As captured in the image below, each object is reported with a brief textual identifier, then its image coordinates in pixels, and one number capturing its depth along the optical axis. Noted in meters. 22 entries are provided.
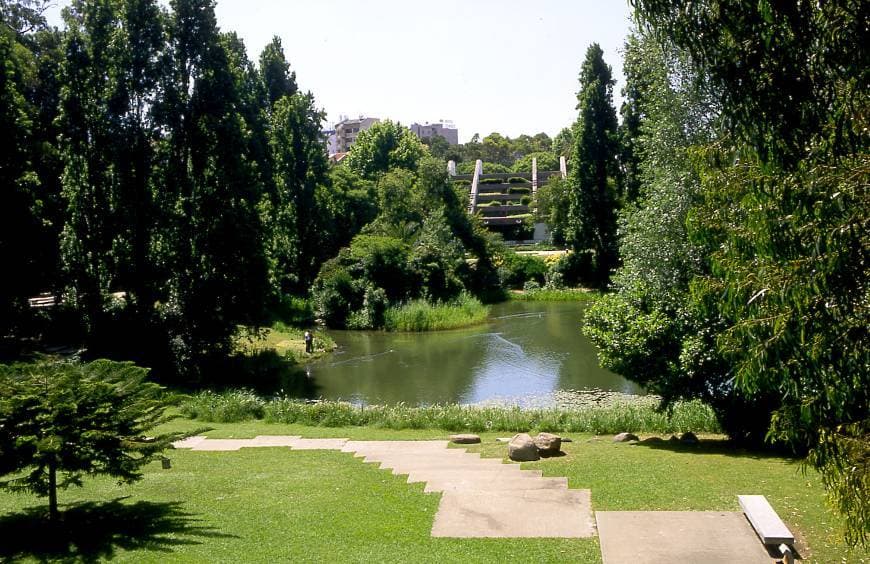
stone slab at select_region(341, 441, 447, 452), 13.60
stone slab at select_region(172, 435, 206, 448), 14.27
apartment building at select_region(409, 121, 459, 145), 151.24
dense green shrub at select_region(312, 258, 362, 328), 36.38
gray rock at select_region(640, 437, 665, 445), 13.81
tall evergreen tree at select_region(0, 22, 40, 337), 23.06
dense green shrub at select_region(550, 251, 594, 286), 46.47
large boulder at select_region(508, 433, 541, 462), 12.18
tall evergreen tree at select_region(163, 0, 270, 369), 24.19
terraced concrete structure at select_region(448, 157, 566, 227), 69.31
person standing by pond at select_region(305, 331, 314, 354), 29.03
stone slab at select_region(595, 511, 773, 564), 7.69
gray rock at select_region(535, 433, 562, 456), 12.41
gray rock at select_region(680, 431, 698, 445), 13.76
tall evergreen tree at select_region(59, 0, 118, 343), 24.08
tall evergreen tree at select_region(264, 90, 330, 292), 39.38
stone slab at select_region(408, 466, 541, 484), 10.90
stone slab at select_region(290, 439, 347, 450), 13.91
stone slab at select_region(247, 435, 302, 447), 14.36
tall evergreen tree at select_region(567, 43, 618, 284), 44.34
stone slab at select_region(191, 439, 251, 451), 13.99
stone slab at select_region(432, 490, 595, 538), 8.62
